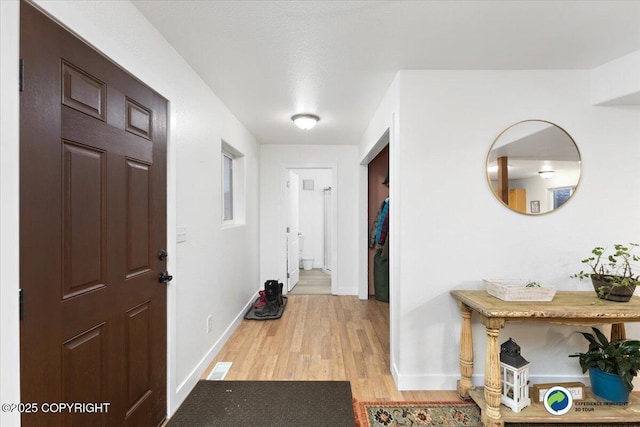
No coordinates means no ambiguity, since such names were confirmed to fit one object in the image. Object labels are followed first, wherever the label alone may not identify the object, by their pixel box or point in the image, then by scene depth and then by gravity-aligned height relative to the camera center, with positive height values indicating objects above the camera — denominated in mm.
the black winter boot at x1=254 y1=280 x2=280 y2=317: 3822 -1059
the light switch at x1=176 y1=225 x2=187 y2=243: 1964 -137
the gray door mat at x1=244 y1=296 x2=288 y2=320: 3616 -1241
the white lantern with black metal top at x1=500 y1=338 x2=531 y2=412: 1772 -993
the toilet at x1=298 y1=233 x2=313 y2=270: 6664 -1056
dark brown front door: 1014 -93
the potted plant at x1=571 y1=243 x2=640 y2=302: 1829 -404
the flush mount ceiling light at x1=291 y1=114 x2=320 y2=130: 3145 +974
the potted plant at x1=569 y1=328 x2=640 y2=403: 1809 -943
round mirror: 2162 +284
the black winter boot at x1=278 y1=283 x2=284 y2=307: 3989 -1094
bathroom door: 4812 -289
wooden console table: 1685 -609
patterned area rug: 1840 -1266
